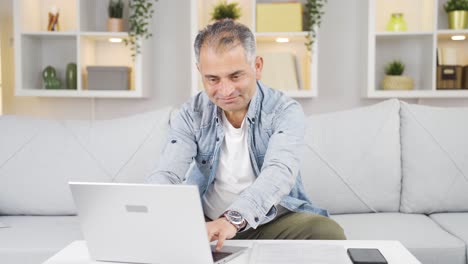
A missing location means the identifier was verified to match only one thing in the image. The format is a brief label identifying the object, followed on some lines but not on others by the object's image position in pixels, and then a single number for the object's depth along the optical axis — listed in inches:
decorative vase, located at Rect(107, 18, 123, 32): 122.3
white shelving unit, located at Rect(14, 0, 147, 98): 119.6
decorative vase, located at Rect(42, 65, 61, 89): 123.9
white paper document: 48.3
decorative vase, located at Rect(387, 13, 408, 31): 119.6
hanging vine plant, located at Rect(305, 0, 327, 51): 115.4
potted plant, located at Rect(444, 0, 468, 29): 116.5
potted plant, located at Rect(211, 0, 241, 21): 118.1
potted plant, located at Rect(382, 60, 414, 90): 119.0
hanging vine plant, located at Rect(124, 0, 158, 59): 118.1
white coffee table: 50.8
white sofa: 91.4
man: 63.0
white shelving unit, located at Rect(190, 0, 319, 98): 116.8
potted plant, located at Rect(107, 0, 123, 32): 122.3
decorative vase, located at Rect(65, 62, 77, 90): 123.8
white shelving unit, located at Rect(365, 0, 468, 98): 115.9
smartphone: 48.1
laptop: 45.8
